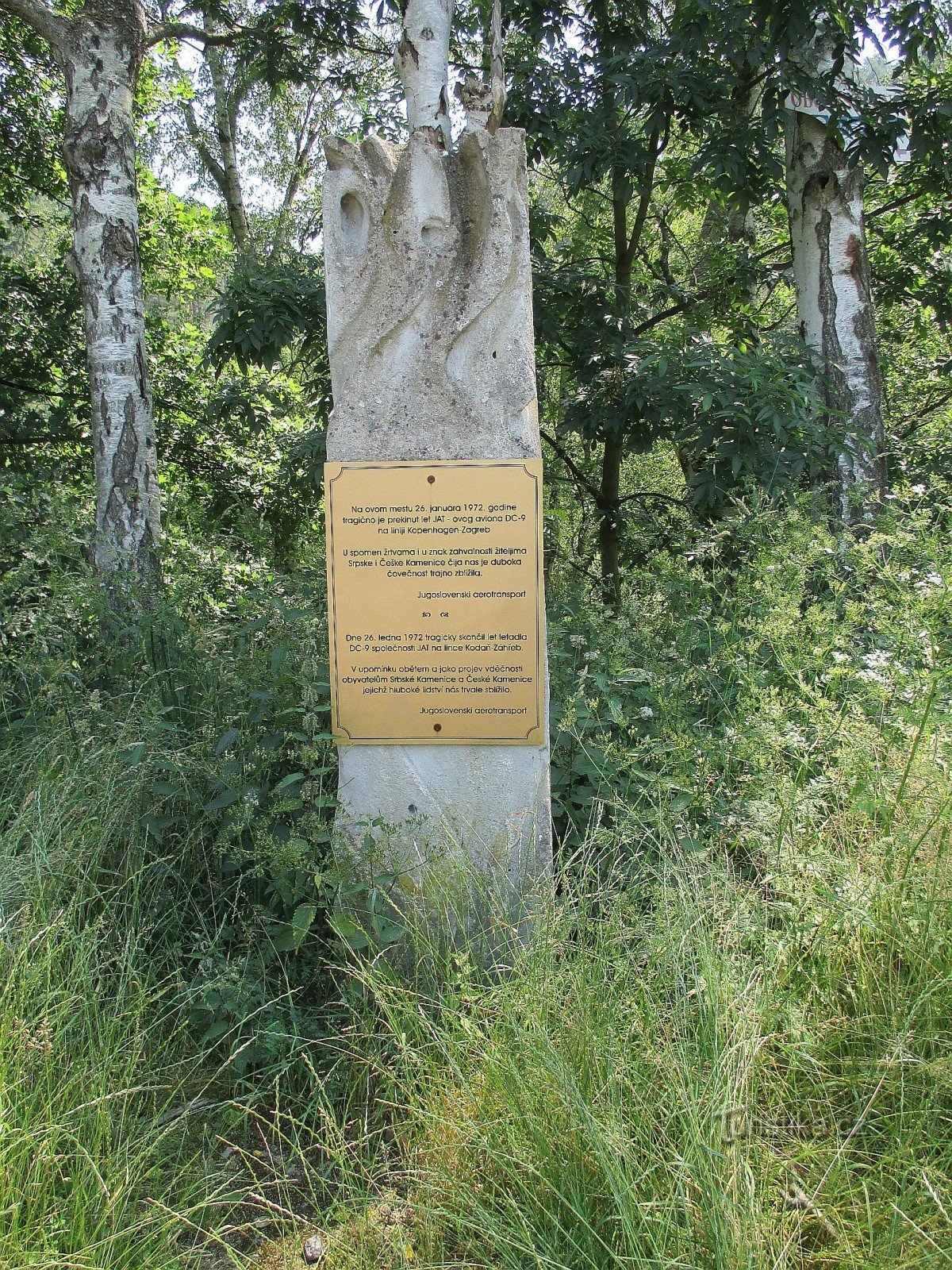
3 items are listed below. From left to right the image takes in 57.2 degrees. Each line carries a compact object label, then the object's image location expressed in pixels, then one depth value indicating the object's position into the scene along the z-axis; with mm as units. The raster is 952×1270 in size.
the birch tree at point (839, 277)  5172
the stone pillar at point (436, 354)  2848
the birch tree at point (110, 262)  4992
